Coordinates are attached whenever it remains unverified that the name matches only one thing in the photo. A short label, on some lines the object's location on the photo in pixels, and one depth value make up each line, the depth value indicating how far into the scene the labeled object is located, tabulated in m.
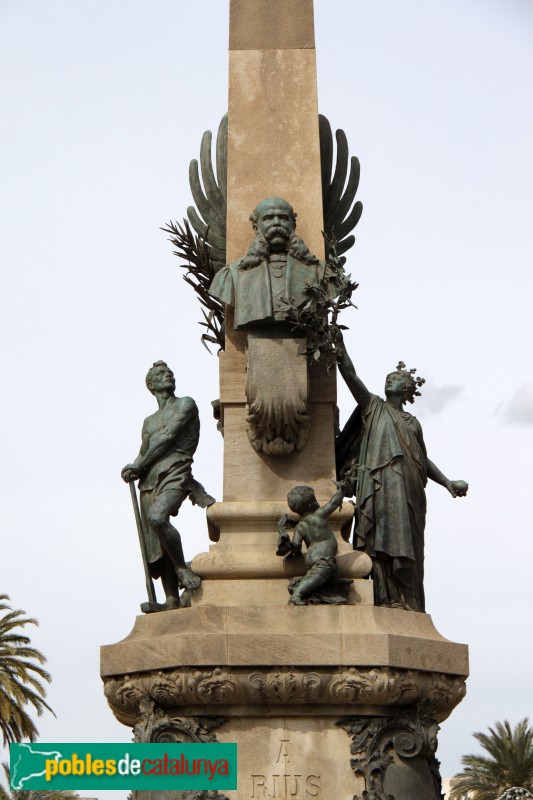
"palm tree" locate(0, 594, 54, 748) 35.31
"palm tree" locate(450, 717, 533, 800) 41.09
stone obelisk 16.92
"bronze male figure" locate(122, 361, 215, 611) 18.20
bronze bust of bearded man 18.39
